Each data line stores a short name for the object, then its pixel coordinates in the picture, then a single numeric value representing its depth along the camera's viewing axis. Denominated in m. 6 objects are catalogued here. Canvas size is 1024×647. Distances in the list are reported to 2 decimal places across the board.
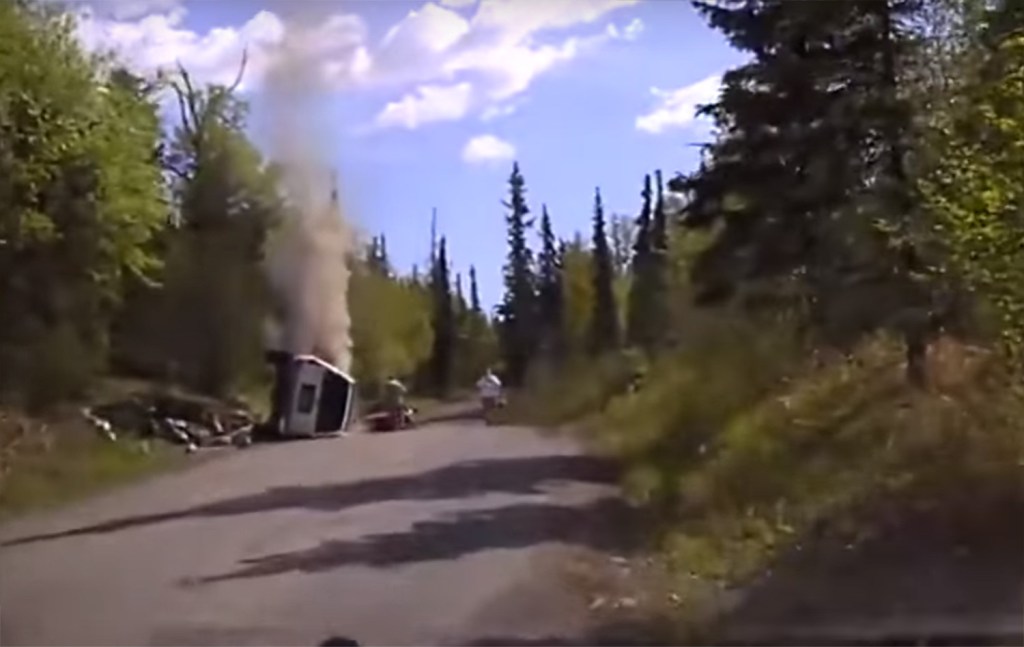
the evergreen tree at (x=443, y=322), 67.62
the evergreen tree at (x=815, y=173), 21.47
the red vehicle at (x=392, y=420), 48.41
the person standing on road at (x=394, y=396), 49.92
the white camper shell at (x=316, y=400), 46.44
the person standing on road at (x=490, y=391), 39.62
